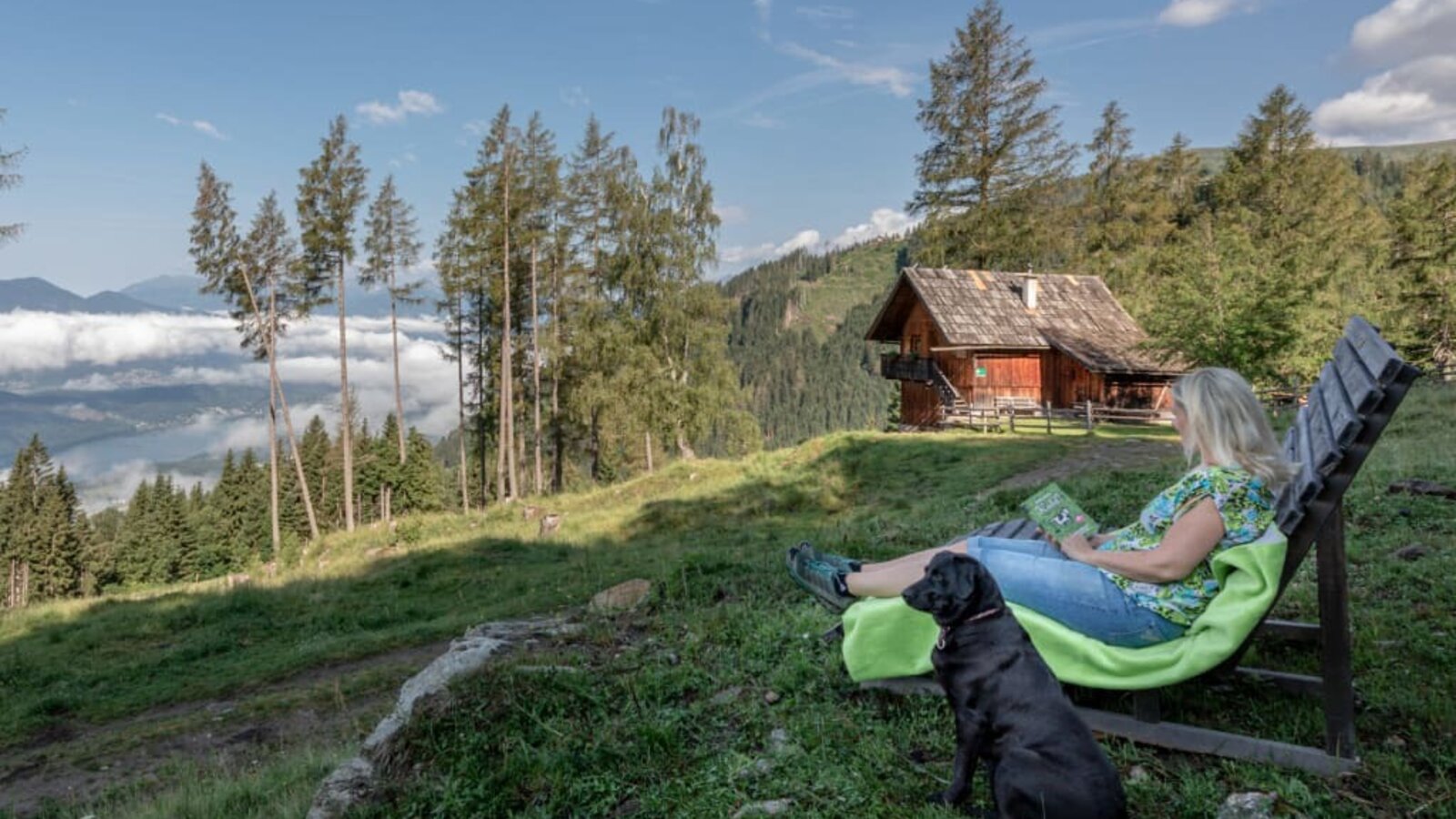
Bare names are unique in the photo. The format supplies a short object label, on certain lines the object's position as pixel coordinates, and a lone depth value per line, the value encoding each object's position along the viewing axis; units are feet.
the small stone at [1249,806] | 8.43
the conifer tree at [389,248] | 99.19
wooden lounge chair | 8.61
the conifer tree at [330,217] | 81.30
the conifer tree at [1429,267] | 86.38
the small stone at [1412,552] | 18.89
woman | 9.95
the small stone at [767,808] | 9.15
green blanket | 9.18
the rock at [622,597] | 20.90
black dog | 7.46
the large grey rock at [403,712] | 10.53
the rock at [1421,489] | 24.90
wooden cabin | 84.64
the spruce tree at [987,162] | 100.22
